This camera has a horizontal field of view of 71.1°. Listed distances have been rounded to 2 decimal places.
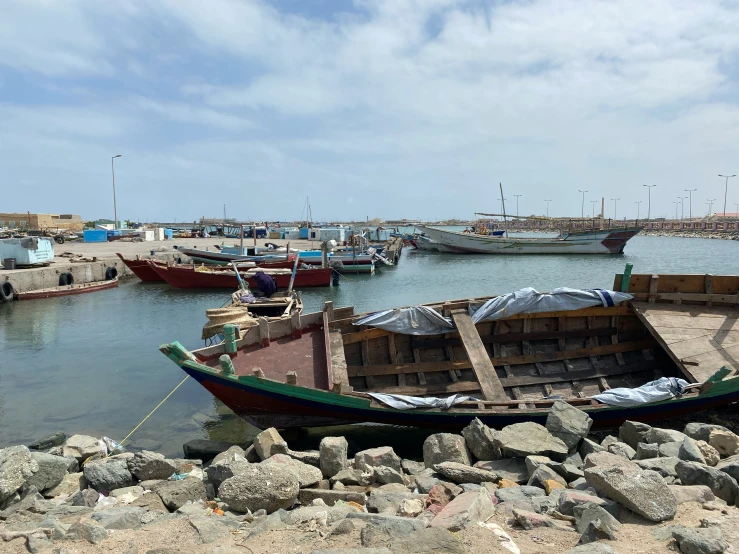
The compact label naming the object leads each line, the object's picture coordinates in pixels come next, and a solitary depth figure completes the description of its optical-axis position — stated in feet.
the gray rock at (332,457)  22.38
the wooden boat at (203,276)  101.19
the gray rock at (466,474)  20.40
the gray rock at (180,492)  19.90
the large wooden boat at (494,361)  26.12
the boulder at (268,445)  24.07
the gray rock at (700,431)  24.39
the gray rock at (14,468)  20.90
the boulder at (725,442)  22.61
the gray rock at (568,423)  23.68
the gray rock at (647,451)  22.04
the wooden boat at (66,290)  86.22
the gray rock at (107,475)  22.81
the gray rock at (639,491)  15.02
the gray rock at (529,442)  22.24
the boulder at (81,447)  26.78
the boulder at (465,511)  14.63
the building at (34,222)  226.58
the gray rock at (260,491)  18.13
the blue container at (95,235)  191.62
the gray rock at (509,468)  21.08
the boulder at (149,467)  23.54
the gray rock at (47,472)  22.61
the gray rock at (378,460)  22.81
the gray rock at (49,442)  28.99
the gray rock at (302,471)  20.20
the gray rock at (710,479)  17.20
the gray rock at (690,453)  20.48
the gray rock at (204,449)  27.68
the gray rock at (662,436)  23.87
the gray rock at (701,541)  12.50
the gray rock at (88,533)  14.71
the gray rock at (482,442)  23.20
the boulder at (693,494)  16.43
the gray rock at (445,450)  22.75
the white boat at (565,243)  182.39
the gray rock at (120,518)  16.70
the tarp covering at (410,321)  32.30
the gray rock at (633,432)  25.03
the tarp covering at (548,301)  33.30
